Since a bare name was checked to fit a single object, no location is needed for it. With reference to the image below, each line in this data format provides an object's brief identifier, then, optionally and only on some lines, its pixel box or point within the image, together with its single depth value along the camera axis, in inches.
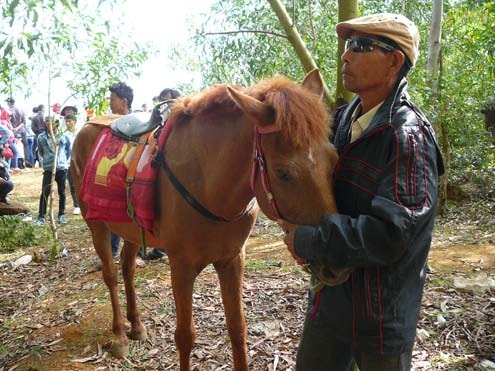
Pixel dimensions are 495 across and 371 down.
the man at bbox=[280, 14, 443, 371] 54.4
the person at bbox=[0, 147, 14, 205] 301.1
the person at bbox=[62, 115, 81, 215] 300.1
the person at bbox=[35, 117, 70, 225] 304.3
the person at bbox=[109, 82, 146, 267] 203.5
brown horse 64.3
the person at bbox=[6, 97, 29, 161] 561.6
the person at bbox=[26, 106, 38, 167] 600.7
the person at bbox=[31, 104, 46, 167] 425.7
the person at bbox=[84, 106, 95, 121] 253.8
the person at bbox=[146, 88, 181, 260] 253.3
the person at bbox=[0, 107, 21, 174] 494.4
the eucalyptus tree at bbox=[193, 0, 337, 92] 273.9
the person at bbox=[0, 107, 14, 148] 350.9
